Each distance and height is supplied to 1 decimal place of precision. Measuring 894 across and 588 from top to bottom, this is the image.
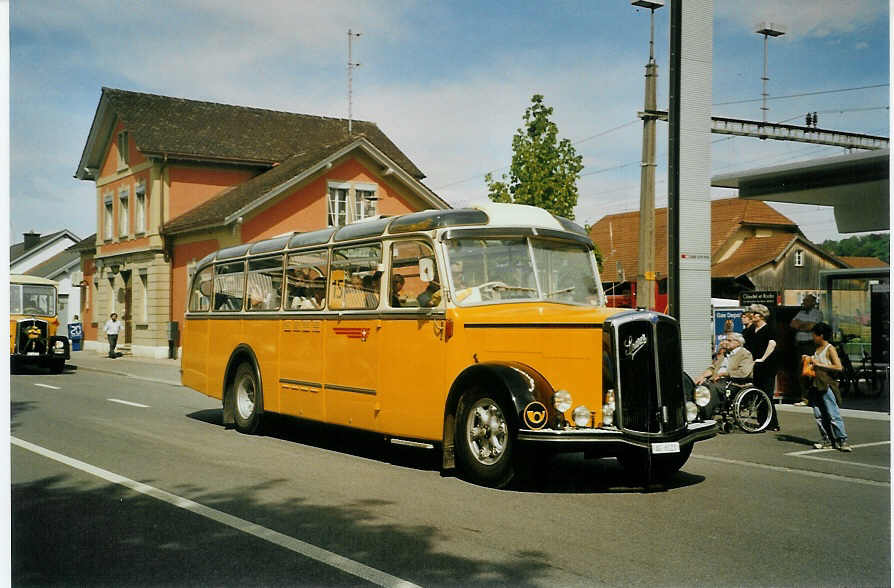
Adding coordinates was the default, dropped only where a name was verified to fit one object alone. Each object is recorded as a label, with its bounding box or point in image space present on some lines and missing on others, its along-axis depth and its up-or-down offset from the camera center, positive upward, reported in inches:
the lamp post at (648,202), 771.4 +79.5
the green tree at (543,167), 904.3 +126.7
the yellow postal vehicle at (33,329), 995.9 -30.3
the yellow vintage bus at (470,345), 321.1 -17.2
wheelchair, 534.6 -59.7
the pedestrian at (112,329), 1330.0 -40.3
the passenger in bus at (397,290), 388.2 +4.2
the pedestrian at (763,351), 542.3 -28.6
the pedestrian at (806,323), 644.1 -15.3
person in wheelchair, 538.6 -39.1
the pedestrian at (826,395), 451.2 -45.2
